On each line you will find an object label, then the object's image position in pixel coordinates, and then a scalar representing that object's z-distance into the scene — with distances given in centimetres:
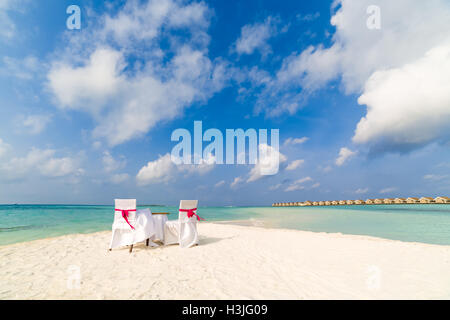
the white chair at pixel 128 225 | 549
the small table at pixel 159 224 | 618
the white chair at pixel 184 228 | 610
